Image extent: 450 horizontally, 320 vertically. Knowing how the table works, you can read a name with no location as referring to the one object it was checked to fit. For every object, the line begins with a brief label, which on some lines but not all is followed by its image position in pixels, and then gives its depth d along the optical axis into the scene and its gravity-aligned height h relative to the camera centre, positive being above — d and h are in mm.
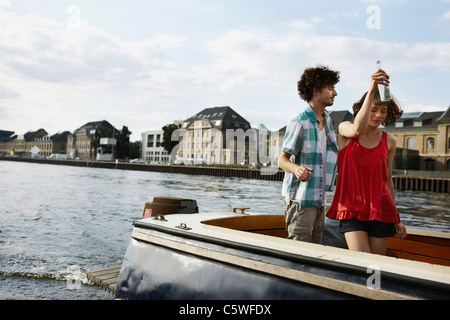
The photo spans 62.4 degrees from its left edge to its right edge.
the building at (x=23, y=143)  152750 +5559
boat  2035 -694
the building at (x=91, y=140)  121175 +6269
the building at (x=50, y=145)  142750 +4685
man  2834 +53
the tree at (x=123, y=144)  114188 +4609
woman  2555 -129
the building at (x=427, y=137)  53812 +4537
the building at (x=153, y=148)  116812 +3795
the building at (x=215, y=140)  75875 +4998
